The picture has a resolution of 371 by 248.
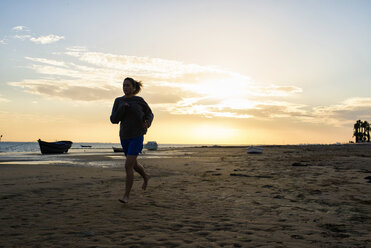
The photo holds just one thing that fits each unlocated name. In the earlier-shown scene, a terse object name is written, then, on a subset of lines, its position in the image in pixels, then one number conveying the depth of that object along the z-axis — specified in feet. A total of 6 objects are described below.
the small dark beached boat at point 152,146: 180.14
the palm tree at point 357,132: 426.10
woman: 17.98
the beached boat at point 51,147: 117.50
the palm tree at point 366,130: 427.74
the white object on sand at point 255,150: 101.09
